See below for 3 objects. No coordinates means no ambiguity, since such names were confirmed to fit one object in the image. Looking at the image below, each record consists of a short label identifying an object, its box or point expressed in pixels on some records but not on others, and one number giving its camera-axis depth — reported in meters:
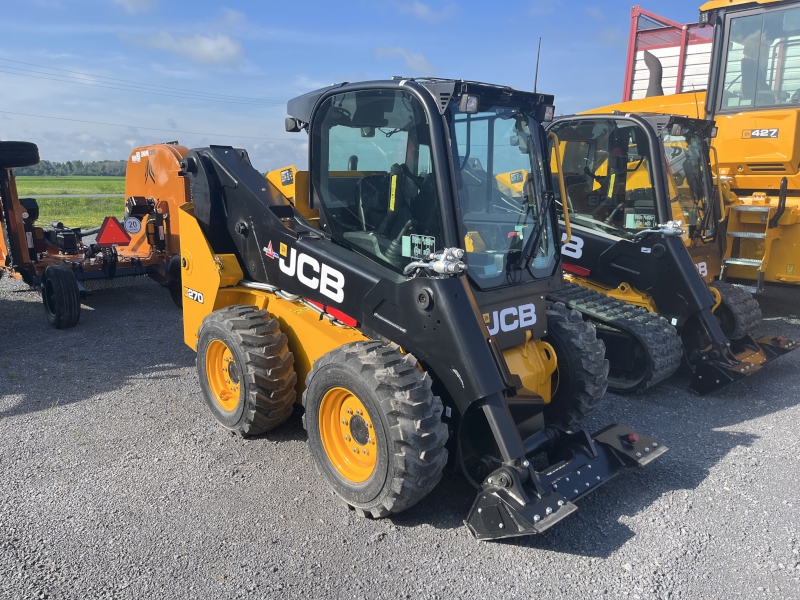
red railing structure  9.12
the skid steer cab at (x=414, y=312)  3.17
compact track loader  5.35
